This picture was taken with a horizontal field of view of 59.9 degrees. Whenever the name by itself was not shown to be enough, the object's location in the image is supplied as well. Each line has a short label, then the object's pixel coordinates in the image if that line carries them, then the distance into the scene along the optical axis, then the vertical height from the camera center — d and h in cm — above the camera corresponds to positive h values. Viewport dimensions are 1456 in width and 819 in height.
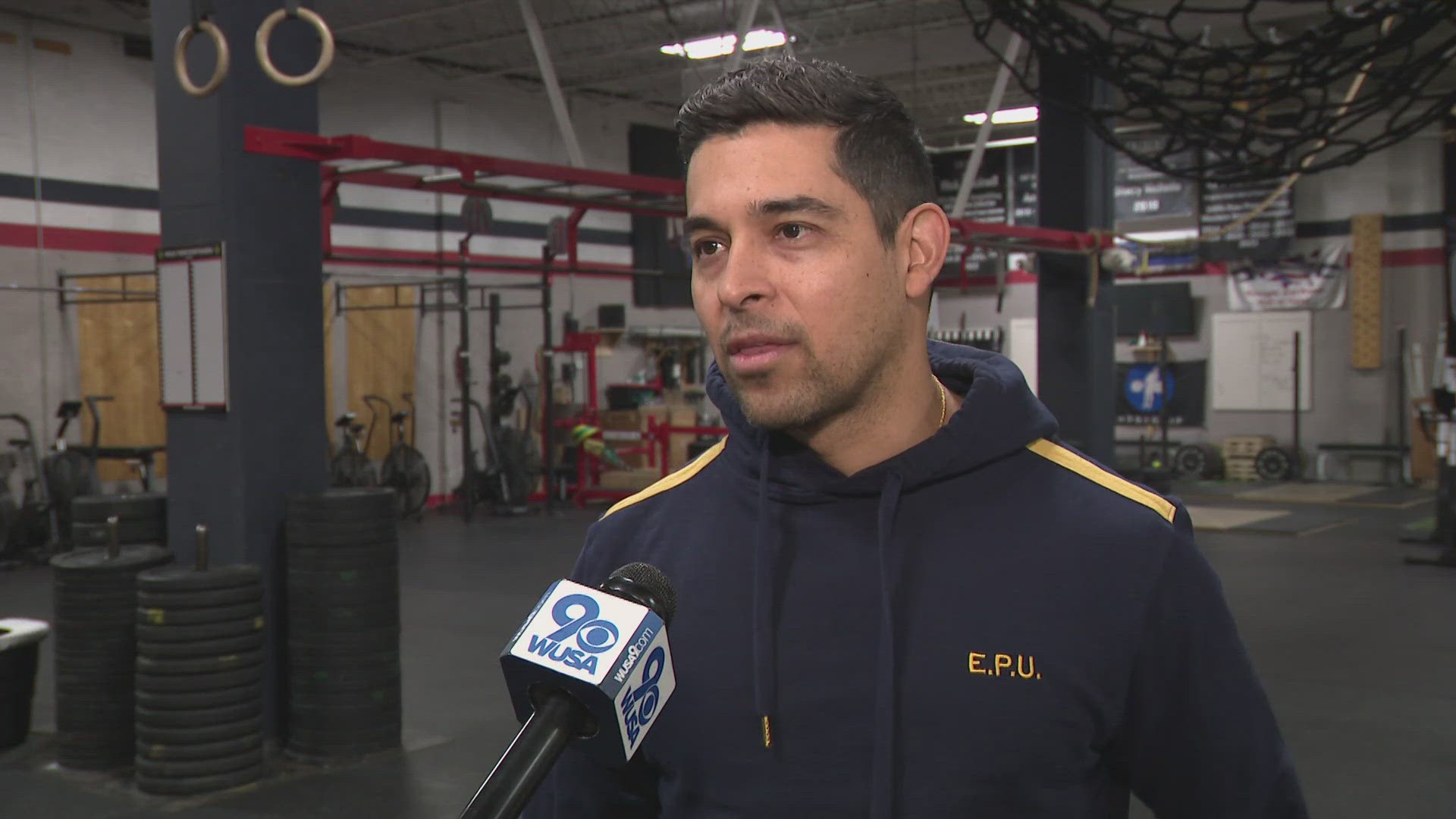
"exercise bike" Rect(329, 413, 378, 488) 1052 -86
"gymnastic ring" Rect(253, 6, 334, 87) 361 +92
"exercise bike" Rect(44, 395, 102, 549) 867 -79
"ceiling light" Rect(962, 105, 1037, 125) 1348 +262
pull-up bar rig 446 +78
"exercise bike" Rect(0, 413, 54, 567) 863 -107
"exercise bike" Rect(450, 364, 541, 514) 1172 -98
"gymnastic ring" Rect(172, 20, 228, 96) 356 +87
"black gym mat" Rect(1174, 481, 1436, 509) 1216 -140
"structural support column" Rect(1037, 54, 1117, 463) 905 +46
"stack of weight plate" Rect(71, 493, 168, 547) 473 -58
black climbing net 315 +77
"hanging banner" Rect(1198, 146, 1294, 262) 1434 +153
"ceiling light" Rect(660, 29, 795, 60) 1098 +283
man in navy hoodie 111 -21
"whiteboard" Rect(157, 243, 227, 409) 439 +13
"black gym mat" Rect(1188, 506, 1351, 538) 999 -137
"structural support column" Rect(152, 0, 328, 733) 438 +27
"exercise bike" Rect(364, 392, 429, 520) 1113 -101
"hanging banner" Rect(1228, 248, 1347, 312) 1427 +80
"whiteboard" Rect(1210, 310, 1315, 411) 1448 -6
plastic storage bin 462 -115
